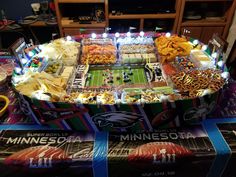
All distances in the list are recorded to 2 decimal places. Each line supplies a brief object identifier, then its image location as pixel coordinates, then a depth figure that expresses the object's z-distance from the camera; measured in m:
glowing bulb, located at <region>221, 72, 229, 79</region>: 1.45
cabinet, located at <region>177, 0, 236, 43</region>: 3.35
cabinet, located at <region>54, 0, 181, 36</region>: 3.29
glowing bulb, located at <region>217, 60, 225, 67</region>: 1.59
